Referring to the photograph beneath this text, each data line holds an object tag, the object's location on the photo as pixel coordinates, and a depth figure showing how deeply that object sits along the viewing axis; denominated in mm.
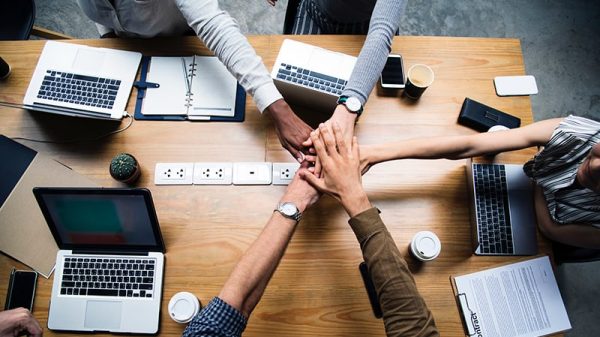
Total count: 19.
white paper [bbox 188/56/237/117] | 1392
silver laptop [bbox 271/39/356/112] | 1293
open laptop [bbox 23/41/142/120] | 1331
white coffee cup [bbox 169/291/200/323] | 1137
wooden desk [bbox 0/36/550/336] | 1224
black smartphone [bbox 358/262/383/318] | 1203
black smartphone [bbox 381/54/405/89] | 1410
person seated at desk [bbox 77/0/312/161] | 1312
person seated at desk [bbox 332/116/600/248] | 1139
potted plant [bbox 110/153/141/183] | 1263
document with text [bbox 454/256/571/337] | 1188
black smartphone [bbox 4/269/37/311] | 1216
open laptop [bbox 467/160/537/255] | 1257
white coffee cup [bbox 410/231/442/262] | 1202
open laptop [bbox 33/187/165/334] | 1146
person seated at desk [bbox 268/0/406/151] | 1289
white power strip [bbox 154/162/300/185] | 1329
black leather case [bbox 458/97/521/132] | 1369
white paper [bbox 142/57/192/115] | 1395
